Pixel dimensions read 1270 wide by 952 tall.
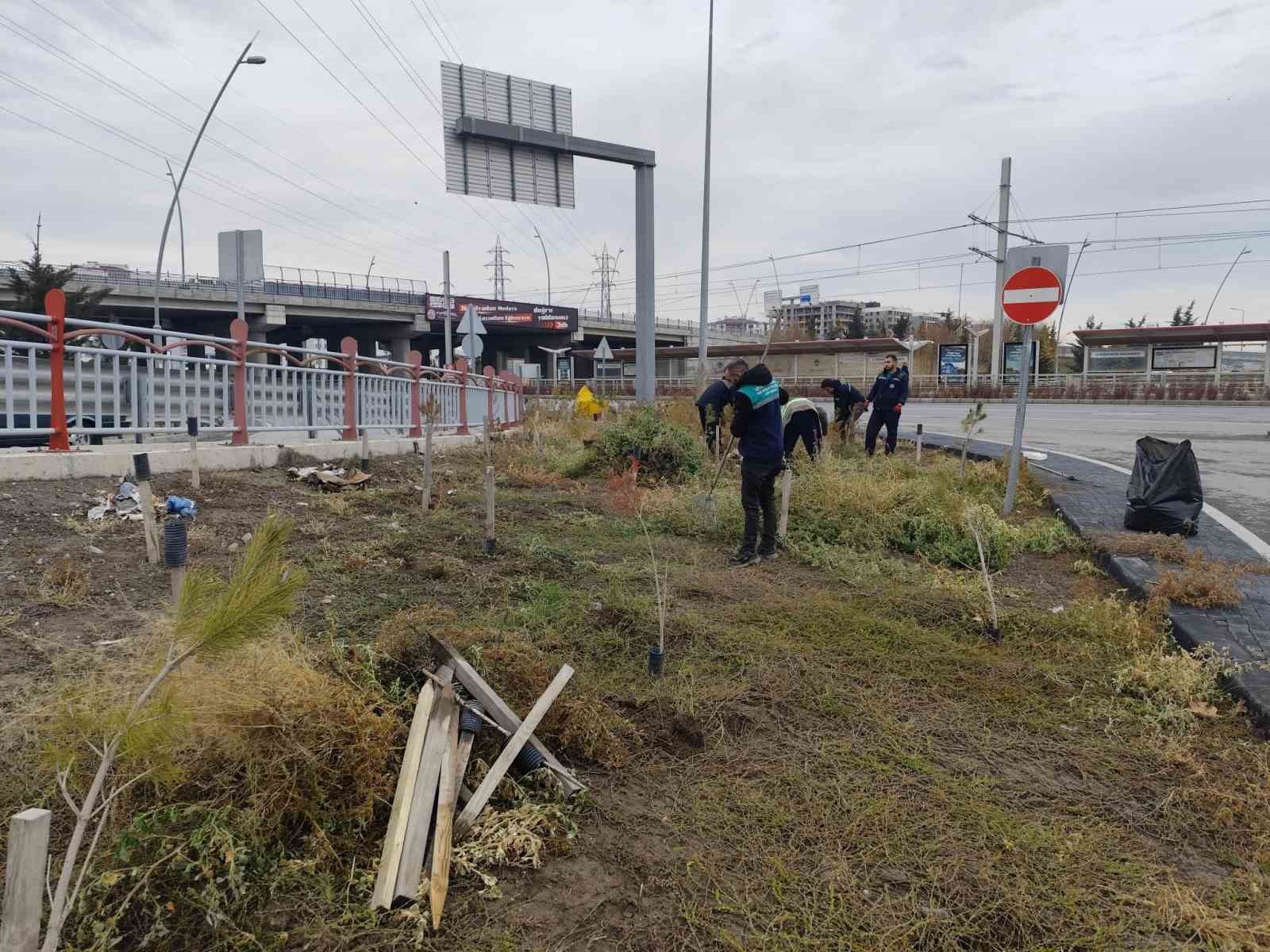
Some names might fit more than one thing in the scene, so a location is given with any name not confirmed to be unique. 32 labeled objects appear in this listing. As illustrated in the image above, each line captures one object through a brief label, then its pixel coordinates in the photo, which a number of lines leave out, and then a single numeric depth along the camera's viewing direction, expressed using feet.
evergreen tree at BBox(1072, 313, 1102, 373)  164.18
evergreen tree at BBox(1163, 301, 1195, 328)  184.78
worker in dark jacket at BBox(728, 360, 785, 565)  21.21
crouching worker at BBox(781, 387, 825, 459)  32.17
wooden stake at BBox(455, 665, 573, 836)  8.18
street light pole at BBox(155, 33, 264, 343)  65.00
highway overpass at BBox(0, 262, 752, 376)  170.30
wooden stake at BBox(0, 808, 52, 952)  4.55
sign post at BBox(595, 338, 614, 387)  96.73
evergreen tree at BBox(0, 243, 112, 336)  114.42
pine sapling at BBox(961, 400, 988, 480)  28.17
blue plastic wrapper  16.62
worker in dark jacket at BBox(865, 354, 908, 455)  38.96
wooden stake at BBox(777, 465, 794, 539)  23.20
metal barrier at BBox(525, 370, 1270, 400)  103.55
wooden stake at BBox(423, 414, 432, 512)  24.10
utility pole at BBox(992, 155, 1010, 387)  89.30
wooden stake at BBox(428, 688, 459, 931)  7.22
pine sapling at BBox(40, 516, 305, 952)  6.06
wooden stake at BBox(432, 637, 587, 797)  9.21
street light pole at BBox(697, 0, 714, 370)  66.44
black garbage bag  22.03
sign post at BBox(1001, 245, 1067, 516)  23.98
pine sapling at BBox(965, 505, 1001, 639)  15.10
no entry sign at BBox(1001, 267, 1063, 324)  23.95
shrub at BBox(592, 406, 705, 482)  34.86
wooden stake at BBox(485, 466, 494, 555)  19.74
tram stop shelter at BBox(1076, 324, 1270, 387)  116.47
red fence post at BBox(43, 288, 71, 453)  22.15
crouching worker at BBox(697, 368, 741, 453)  21.75
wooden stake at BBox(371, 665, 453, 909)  7.17
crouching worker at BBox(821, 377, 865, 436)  40.88
